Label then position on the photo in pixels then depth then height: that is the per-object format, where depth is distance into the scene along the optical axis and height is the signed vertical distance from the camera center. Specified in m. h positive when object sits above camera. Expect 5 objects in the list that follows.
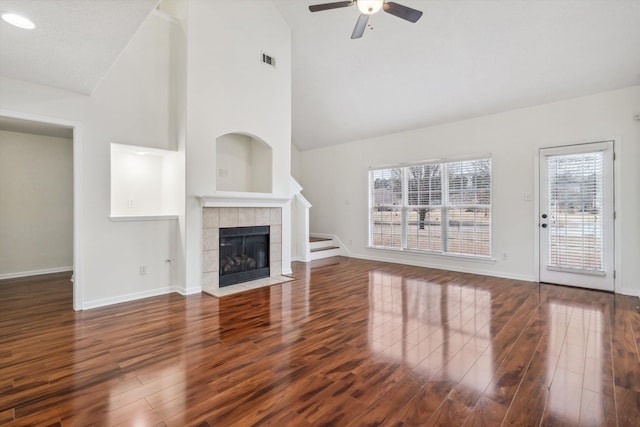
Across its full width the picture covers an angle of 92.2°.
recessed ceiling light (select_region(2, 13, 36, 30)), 2.14 +1.38
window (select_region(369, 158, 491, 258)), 5.51 +0.06
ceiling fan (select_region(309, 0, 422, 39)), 2.89 +1.96
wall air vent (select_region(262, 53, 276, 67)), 5.05 +2.52
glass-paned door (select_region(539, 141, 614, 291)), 4.38 -0.08
